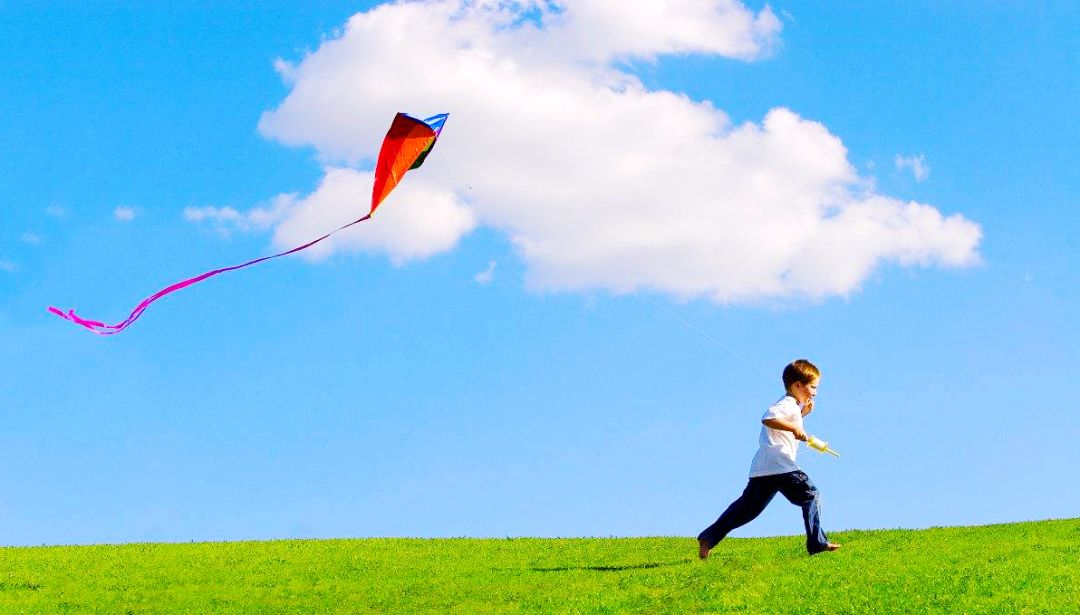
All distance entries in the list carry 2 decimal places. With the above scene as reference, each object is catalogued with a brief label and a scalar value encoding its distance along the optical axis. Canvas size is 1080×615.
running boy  14.40
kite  17.14
